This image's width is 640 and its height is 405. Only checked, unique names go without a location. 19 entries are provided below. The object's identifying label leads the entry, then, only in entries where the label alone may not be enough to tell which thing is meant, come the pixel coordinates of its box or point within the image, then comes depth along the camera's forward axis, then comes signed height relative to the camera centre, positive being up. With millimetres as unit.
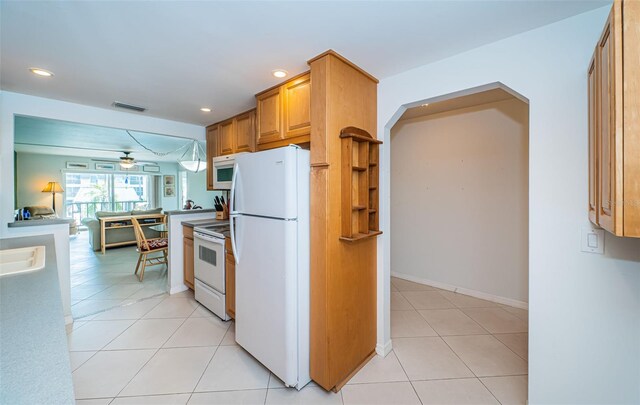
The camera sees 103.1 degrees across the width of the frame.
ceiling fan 6240 +947
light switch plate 1291 -221
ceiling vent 2688 +1017
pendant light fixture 3654 +576
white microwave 2961 +344
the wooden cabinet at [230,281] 2428 -799
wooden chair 3745 -700
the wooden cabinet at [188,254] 3182 -703
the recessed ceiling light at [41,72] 1938 +994
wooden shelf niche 1736 +104
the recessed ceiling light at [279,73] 1942 +978
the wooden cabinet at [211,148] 3457 +707
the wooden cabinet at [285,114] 1925 +705
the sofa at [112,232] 5402 -733
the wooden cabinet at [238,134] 2833 +783
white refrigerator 1682 -412
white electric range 2549 -724
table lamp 6544 +303
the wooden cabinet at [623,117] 853 +277
